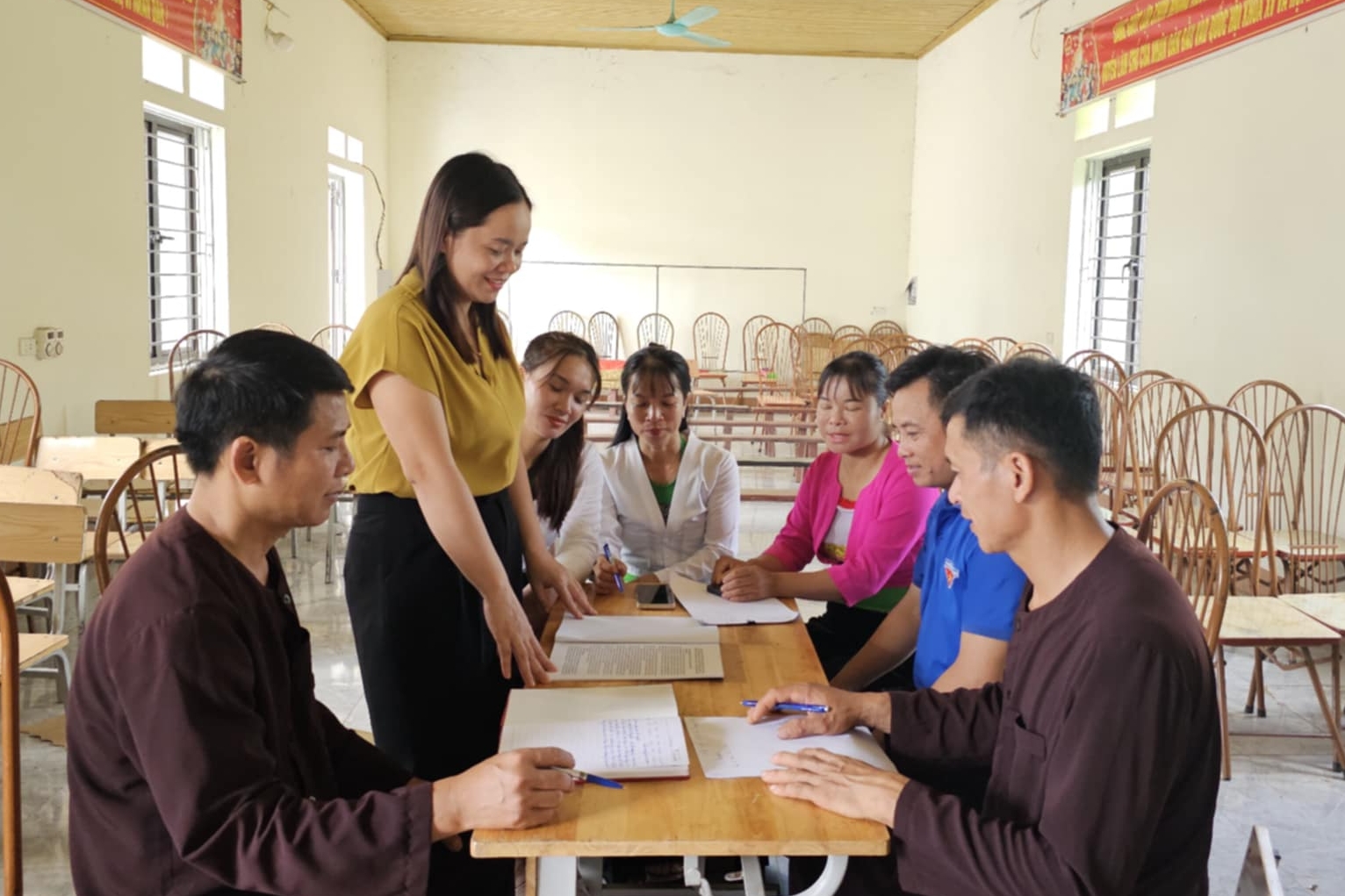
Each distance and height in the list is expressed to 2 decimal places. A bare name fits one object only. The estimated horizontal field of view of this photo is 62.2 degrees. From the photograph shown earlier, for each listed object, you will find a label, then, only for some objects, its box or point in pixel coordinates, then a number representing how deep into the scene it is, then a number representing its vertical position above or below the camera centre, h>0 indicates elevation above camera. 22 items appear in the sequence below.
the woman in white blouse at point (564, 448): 2.17 -0.22
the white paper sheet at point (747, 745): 1.22 -0.46
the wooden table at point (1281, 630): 2.57 -0.63
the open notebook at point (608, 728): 1.20 -0.45
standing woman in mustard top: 1.53 -0.20
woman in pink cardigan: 2.09 -0.35
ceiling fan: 6.32 +1.90
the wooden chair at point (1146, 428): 3.88 -0.29
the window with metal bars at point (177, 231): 5.29 +0.51
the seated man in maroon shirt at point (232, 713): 0.99 -0.35
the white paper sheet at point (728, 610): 1.80 -0.43
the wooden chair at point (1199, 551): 2.24 -0.44
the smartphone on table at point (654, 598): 1.90 -0.43
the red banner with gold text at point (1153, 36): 4.42 +1.47
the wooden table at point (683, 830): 1.05 -0.47
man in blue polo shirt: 1.49 -0.33
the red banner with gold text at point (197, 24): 4.77 +1.44
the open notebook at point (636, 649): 1.53 -0.44
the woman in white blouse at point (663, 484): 2.40 -0.30
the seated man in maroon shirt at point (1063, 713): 1.01 -0.33
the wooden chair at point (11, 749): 1.43 -0.54
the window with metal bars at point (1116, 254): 5.63 +0.56
